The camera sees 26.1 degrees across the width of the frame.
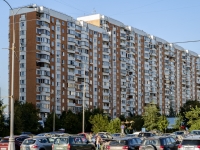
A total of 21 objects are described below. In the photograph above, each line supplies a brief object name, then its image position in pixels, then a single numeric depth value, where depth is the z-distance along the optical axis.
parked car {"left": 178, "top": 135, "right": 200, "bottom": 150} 24.52
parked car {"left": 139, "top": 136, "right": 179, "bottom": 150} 27.44
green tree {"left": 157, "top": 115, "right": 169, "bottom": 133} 81.19
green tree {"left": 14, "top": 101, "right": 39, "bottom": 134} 71.00
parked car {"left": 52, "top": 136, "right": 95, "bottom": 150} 28.70
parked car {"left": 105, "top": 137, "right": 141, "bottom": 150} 28.20
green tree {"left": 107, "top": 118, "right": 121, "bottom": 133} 70.31
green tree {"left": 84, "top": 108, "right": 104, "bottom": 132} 84.84
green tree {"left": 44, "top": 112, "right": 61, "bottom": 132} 81.32
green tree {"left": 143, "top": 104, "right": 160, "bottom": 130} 82.25
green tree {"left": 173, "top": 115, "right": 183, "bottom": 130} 85.66
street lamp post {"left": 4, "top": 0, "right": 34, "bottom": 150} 23.70
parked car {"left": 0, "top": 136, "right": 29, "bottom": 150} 34.44
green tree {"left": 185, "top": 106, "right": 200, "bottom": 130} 76.08
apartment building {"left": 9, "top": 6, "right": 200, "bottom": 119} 94.62
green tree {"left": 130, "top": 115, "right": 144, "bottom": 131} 95.62
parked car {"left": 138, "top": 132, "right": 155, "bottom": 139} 50.09
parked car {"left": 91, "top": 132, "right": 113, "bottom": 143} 45.88
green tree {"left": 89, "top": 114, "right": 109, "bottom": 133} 72.25
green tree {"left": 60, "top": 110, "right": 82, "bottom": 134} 81.11
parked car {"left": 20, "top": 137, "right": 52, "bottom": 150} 31.36
